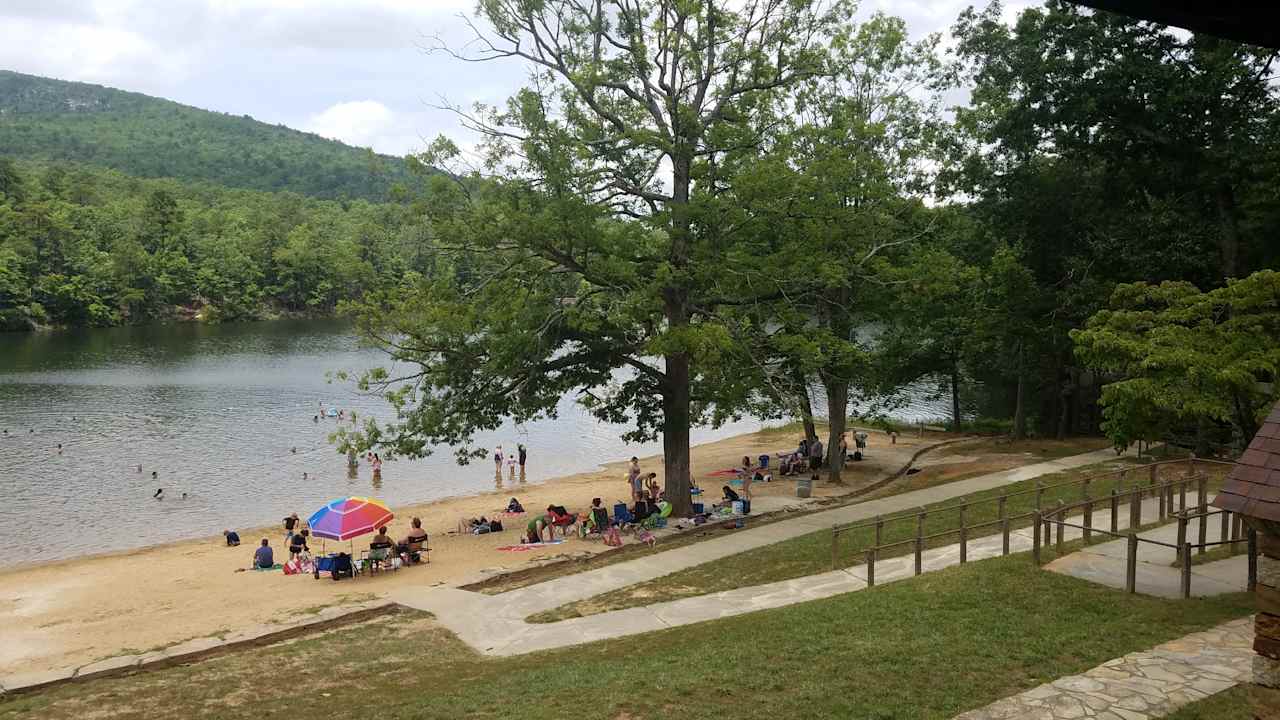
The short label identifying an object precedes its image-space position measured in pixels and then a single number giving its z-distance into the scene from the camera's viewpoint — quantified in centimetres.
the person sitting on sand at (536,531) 2302
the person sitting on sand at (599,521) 2309
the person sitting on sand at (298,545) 2310
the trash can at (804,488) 2681
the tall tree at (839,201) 2212
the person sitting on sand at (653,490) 2576
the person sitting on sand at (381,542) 2159
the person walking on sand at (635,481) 2565
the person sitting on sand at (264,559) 2286
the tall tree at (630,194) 2094
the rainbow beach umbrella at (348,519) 2075
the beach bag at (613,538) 2111
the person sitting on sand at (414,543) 2188
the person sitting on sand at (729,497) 2495
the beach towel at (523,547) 2242
